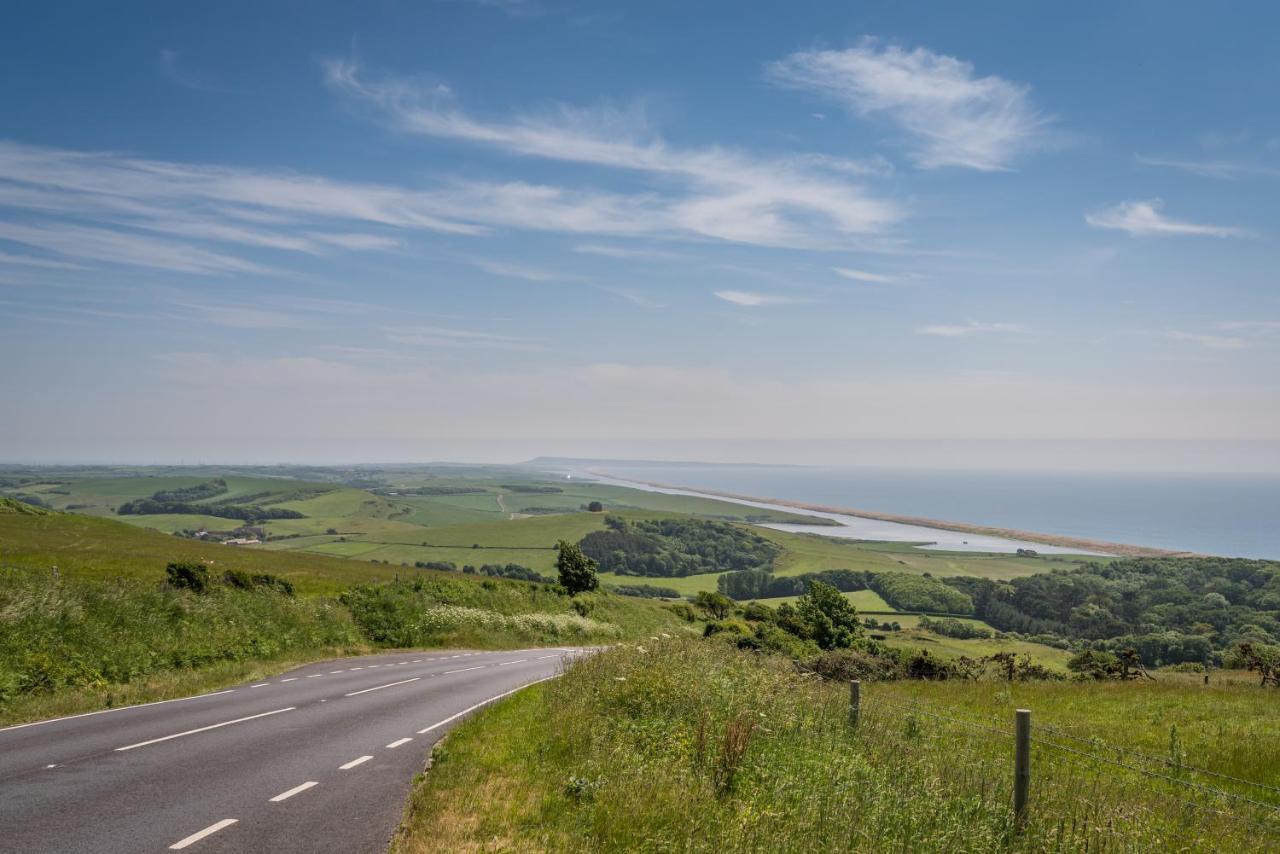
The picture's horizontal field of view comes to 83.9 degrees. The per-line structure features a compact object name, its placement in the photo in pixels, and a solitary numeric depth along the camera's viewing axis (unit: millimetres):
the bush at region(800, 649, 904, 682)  28500
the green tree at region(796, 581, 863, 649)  55969
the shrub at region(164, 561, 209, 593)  33531
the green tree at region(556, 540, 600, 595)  63719
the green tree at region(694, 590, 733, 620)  71188
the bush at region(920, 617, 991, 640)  104312
